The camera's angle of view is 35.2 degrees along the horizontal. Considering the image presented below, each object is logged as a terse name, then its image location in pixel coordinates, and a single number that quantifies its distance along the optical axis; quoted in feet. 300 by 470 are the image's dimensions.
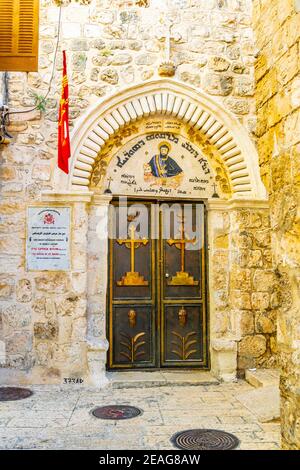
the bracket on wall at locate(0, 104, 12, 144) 17.49
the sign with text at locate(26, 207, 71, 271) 17.57
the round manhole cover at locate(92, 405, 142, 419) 13.88
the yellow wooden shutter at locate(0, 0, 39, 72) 18.29
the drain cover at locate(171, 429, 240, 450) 11.58
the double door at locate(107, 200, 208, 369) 18.61
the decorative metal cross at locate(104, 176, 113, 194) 18.71
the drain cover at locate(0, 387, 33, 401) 15.56
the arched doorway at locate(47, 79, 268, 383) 18.12
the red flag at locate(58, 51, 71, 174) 16.43
